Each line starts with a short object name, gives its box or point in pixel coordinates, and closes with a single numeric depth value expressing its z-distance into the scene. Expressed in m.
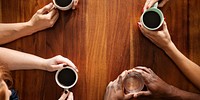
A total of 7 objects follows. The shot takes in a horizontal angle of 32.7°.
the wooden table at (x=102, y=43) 1.56
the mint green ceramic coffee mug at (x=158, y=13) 1.45
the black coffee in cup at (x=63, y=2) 1.49
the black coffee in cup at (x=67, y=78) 1.47
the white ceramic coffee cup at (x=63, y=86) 1.46
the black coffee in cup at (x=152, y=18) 1.46
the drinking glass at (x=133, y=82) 1.51
